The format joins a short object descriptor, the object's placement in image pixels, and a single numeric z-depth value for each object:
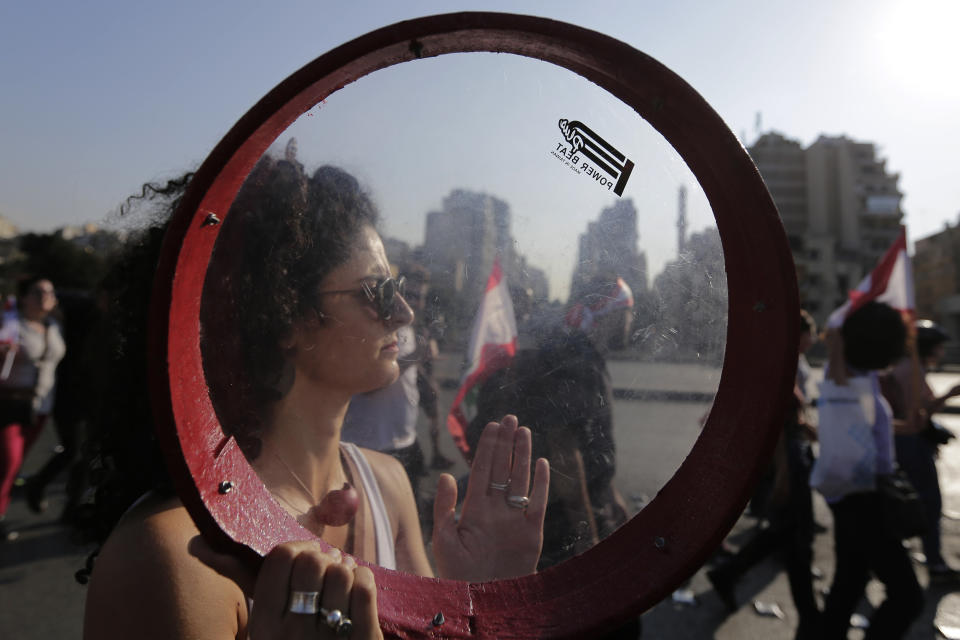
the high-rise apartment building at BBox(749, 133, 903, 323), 72.62
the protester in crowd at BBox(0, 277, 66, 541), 4.59
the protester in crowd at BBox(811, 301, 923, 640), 3.01
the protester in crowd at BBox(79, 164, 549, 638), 0.95
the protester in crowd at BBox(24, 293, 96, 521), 5.18
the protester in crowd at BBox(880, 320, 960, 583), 4.55
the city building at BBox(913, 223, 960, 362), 58.38
